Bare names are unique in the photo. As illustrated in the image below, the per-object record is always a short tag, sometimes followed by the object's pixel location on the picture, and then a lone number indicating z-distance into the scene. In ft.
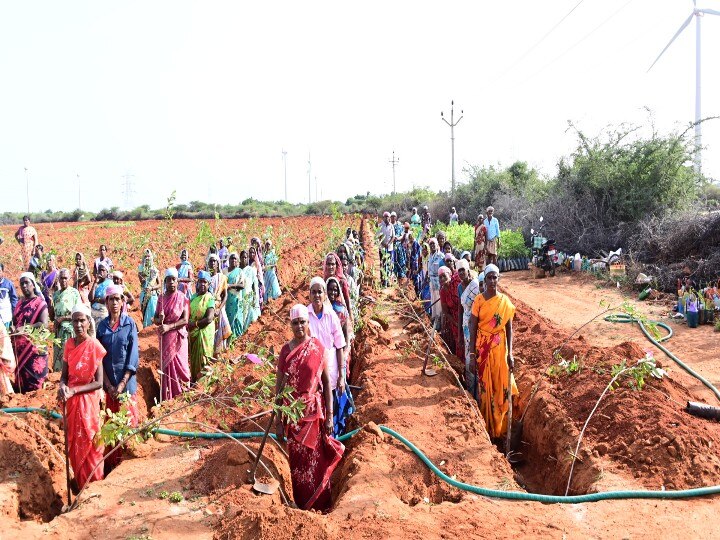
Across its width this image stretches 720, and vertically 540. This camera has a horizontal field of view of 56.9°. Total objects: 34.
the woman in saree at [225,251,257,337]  33.91
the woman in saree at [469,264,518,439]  22.49
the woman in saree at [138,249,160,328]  32.80
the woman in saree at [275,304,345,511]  17.70
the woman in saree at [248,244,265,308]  42.80
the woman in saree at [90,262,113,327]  27.50
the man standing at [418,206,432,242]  64.69
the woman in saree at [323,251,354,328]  26.50
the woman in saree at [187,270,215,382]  27.50
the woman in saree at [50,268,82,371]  25.58
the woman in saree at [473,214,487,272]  56.29
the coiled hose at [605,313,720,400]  25.89
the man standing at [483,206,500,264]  55.52
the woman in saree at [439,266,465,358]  29.96
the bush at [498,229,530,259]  70.59
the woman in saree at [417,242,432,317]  40.51
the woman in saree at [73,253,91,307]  34.47
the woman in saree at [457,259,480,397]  25.90
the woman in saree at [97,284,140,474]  19.61
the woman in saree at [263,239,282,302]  46.80
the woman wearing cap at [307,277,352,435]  20.95
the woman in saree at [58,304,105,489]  18.01
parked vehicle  62.33
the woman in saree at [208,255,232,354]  31.24
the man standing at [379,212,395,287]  51.52
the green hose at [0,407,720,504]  16.89
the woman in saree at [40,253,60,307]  31.86
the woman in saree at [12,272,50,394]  25.49
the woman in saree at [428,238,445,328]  35.86
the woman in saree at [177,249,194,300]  33.55
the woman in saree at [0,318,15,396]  23.50
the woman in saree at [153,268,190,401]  25.50
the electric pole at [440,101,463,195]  124.64
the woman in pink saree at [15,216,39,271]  50.49
